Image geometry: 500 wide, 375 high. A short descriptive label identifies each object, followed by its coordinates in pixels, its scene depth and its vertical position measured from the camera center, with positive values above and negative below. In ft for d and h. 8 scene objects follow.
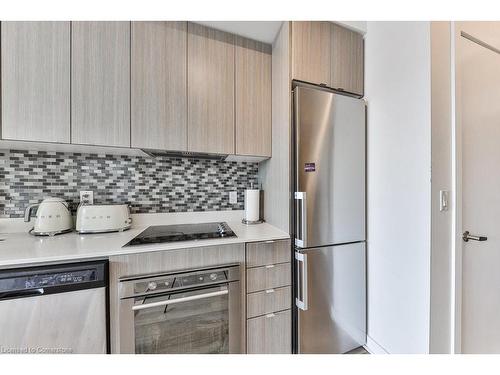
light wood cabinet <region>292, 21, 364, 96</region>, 4.24 +2.93
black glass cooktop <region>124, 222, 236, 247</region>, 3.64 -0.94
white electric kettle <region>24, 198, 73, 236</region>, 3.80 -0.57
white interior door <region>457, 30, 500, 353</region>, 3.56 -0.08
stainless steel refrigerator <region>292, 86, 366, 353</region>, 4.08 -0.67
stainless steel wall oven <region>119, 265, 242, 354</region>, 3.15 -2.10
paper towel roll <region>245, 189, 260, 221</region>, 5.28 -0.44
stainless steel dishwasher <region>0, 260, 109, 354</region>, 2.69 -1.70
